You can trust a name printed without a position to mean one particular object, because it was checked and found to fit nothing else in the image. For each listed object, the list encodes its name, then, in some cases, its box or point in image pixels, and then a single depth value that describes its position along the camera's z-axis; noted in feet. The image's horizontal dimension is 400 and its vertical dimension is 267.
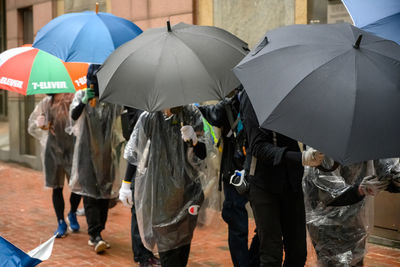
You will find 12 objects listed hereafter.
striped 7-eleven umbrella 18.16
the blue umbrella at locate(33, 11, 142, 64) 16.29
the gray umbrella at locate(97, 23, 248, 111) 12.18
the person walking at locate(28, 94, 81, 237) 21.70
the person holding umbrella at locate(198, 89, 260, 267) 14.75
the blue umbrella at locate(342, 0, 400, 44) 12.17
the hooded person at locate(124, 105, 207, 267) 14.03
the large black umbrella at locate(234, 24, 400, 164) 9.05
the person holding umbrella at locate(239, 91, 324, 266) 12.32
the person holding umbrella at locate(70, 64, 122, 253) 19.77
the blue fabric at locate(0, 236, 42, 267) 7.97
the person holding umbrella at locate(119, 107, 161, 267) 15.51
